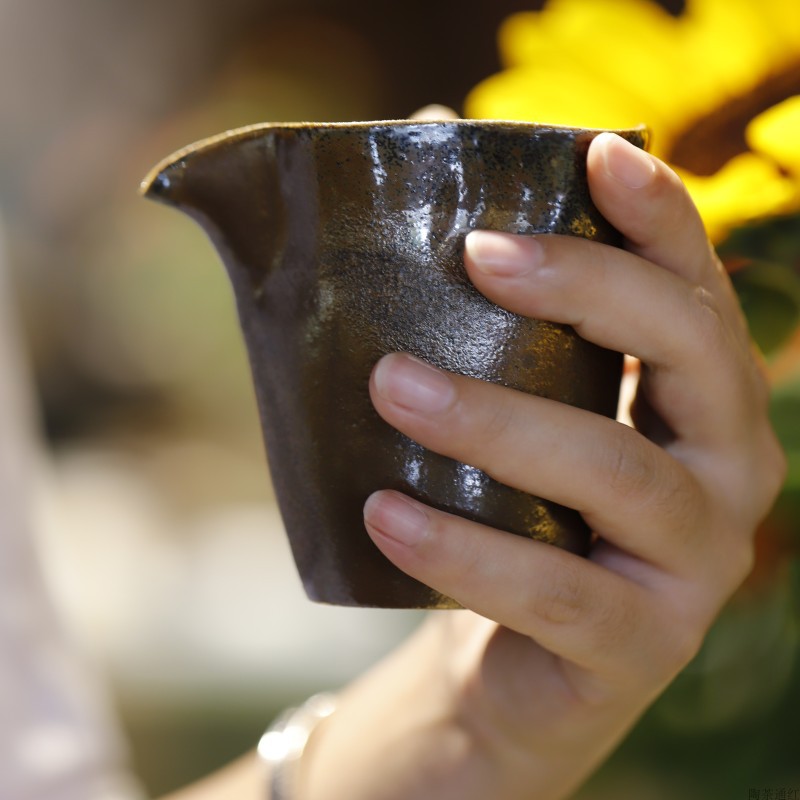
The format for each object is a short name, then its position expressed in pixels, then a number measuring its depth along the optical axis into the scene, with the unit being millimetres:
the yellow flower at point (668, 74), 445
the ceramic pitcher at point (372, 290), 378
